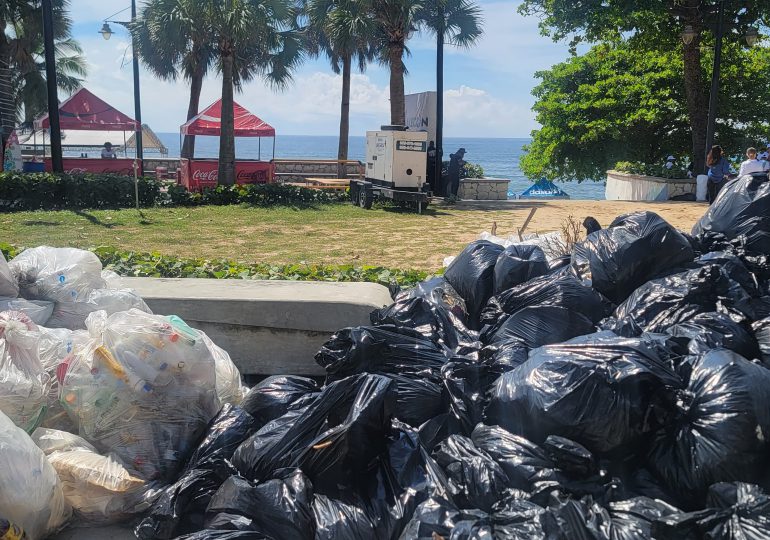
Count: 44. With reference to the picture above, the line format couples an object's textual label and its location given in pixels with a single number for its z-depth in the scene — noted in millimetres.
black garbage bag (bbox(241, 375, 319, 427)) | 3395
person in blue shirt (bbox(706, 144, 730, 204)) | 16320
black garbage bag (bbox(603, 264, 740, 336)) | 3465
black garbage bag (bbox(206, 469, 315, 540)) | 2707
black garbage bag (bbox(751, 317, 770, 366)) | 3223
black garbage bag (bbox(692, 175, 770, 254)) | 4156
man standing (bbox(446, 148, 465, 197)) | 20172
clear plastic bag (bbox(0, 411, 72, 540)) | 2660
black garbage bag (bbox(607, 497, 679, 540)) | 2365
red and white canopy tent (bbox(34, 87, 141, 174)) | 21625
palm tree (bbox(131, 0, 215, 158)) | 21250
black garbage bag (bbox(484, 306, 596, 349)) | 3486
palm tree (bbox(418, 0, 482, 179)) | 20312
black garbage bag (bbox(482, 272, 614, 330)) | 3738
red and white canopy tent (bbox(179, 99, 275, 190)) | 21844
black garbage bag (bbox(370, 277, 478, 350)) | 3826
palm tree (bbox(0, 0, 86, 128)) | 25422
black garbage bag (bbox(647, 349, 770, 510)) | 2582
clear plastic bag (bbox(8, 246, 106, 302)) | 4062
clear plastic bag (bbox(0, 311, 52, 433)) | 3109
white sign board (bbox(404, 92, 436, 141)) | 21484
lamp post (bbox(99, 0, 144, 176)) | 24547
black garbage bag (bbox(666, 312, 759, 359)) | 3170
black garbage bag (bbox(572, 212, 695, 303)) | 3867
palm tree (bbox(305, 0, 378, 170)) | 22391
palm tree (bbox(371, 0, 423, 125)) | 21203
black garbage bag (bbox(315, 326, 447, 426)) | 3316
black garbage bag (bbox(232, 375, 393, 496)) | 2859
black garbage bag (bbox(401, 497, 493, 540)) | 2385
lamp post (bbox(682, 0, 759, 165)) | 17734
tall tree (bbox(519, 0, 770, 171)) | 18797
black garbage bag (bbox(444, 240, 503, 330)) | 4199
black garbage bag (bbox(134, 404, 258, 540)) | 2863
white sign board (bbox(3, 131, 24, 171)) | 21469
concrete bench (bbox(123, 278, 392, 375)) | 4180
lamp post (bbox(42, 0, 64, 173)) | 17109
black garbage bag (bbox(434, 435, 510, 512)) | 2701
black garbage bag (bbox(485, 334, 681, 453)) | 2746
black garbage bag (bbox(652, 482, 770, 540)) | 2225
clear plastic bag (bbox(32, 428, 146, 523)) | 2982
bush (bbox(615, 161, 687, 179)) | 20469
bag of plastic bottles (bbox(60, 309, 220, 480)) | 3186
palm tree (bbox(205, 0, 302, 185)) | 19969
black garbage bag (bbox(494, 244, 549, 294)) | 4070
